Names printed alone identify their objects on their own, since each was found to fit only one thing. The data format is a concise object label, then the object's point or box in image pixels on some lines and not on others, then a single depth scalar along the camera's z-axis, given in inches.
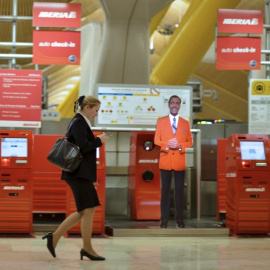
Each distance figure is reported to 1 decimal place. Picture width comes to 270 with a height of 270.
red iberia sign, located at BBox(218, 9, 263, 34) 474.3
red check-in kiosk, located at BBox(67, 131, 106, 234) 355.3
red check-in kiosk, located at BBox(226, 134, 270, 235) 367.2
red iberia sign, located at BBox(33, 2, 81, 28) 451.2
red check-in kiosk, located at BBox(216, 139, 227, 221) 451.8
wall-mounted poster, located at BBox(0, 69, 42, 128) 442.0
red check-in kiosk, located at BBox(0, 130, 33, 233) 352.8
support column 502.3
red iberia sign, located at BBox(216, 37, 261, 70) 470.9
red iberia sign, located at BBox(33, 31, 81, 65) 449.4
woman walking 249.1
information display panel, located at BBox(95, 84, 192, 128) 462.6
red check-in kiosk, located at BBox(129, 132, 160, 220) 426.9
